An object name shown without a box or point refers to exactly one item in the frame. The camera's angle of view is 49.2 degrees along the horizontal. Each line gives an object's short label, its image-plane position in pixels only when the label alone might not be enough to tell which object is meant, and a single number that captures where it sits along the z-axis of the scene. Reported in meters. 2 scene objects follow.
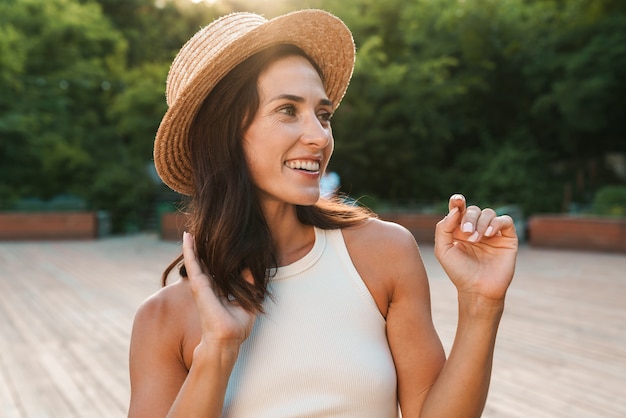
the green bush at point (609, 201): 12.58
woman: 1.33
